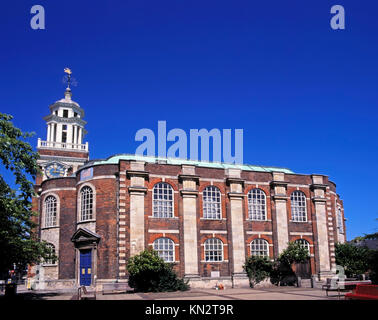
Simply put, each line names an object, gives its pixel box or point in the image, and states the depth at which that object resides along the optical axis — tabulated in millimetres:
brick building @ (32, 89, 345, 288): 30719
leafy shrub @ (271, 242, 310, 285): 32594
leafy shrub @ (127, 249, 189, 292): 28250
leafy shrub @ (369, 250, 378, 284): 28484
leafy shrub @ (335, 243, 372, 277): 35844
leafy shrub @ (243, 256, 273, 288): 32656
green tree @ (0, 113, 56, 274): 19438
